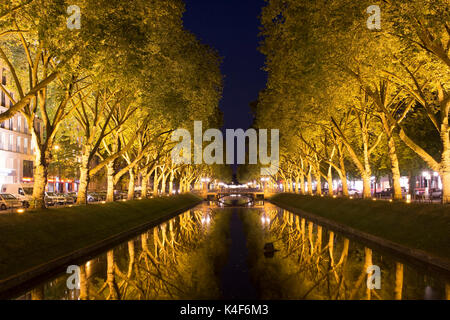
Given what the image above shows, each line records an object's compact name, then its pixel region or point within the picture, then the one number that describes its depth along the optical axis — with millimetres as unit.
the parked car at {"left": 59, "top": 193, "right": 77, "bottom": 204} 53438
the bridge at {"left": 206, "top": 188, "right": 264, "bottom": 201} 105288
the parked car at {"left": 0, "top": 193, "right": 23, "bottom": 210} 40406
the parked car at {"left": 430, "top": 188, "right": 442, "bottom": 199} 44294
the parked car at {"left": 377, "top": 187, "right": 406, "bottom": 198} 65412
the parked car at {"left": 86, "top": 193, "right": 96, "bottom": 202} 59131
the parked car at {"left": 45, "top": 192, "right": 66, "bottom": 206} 49575
